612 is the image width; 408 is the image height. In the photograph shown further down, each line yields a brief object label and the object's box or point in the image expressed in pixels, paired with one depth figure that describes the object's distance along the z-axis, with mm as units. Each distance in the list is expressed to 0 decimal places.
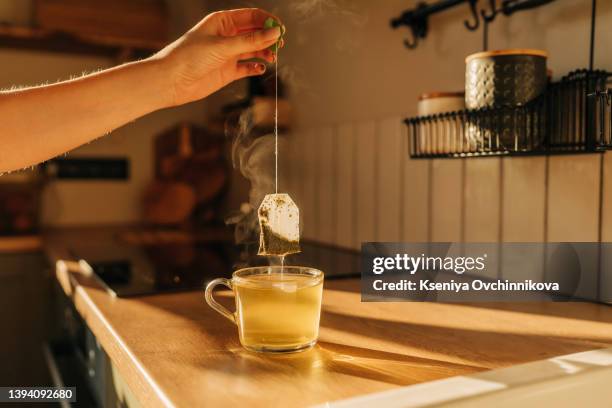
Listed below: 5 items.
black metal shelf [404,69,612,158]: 888
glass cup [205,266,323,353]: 676
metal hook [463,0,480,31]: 1189
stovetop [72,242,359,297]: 1120
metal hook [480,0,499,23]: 1150
